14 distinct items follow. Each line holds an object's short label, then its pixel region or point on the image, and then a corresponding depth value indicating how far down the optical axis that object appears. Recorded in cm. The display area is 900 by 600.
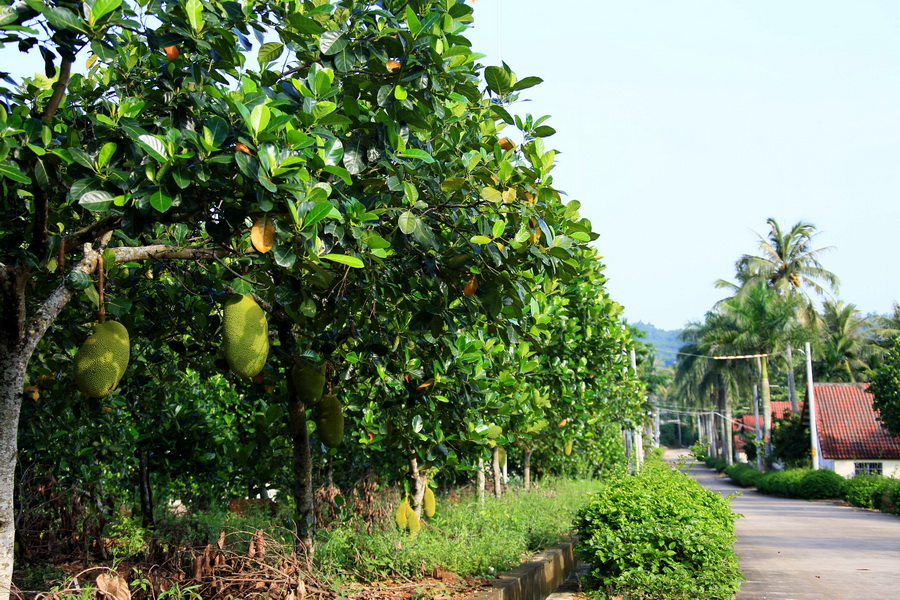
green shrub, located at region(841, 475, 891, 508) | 2584
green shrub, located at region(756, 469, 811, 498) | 3364
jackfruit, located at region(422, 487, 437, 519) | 819
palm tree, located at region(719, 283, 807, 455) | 4262
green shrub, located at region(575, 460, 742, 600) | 682
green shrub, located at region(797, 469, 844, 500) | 3089
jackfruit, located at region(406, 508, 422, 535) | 714
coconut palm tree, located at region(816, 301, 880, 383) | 4841
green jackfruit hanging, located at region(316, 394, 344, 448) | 502
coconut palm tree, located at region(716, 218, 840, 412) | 4603
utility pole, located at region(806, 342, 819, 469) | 3413
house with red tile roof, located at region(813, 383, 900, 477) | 3659
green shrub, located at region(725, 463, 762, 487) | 4275
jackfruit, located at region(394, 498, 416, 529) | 706
